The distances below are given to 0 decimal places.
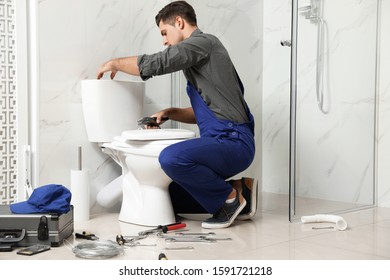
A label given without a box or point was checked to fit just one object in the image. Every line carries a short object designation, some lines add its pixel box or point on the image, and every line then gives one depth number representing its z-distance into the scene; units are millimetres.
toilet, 2604
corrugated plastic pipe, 2658
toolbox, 2189
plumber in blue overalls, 2543
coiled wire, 2023
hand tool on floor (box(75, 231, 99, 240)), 2338
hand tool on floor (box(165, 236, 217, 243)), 2291
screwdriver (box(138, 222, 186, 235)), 2432
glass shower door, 3006
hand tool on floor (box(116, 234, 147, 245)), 2236
